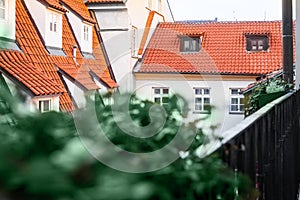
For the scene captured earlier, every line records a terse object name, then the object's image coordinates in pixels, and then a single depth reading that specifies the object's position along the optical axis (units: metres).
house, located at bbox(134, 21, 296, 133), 16.17
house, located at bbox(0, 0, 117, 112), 8.80
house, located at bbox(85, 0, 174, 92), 15.04
